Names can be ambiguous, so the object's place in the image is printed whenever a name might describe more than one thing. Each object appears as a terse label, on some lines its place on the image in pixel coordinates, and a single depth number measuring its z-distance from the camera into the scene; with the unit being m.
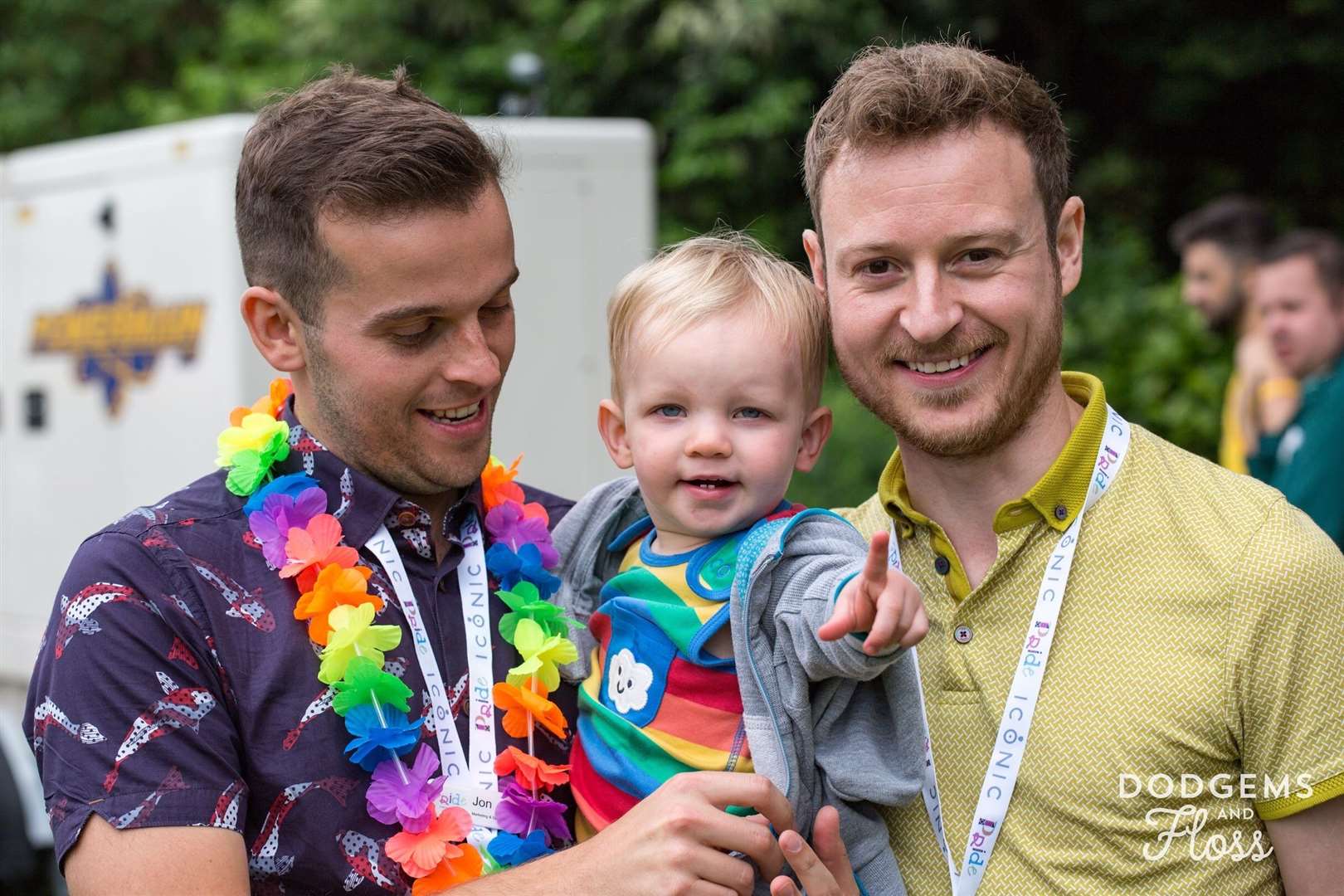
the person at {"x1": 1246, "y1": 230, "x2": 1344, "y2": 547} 6.80
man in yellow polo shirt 2.63
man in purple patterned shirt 2.52
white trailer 6.67
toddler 2.68
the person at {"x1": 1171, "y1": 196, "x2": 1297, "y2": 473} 7.55
